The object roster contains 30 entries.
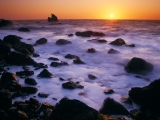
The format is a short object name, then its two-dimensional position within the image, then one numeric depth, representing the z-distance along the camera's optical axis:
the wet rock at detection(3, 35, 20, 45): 14.52
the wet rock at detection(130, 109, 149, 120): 5.03
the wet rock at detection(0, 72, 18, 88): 6.30
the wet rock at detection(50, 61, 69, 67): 10.02
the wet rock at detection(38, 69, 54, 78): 7.97
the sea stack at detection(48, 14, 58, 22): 71.81
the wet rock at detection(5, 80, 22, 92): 6.01
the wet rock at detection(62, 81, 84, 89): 6.90
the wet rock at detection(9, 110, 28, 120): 4.04
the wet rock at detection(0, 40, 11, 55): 10.59
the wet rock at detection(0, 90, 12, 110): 4.73
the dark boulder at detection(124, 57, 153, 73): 9.69
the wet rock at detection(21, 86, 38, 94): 6.07
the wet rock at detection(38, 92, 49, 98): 5.98
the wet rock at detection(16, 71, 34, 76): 7.89
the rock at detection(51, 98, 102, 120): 3.79
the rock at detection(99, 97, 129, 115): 5.19
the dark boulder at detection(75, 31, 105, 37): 24.51
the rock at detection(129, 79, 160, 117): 5.45
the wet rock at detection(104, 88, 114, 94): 6.82
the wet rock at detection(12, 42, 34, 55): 12.10
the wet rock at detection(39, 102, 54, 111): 4.92
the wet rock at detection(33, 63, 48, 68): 9.52
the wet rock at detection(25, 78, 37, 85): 6.97
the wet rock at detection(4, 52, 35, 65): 9.44
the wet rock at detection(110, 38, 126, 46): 18.12
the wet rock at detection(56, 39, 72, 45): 18.19
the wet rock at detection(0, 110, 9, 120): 3.90
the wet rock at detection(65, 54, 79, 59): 12.40
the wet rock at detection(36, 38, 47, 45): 17.60
